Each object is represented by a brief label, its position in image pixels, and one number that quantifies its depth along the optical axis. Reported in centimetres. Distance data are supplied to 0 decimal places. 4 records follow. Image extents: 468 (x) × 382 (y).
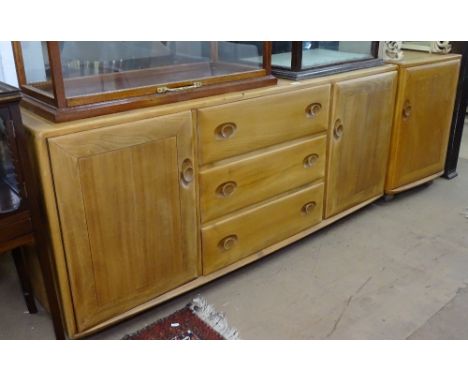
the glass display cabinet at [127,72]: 129
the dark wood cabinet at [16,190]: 115
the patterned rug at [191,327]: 151
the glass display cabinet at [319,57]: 180
